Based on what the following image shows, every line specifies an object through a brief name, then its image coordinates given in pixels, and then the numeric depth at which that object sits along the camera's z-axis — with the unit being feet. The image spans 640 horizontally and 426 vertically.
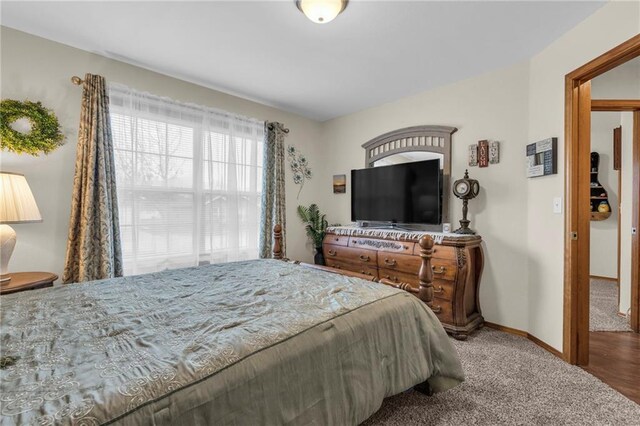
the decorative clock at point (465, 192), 9.46
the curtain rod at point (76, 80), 8.02
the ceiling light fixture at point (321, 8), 6.00
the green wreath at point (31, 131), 7.05
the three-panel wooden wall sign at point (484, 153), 9.45
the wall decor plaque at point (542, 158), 7.84
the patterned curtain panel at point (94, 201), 7.85
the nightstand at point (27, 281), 6.07
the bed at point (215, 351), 2.56
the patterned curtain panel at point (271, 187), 12.14
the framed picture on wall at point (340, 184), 14.08
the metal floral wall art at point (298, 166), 13.61
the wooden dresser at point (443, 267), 8.72
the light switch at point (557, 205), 7.66
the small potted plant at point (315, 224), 13.35
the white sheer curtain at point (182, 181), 8.98
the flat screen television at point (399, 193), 10.21
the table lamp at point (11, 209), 6.15
